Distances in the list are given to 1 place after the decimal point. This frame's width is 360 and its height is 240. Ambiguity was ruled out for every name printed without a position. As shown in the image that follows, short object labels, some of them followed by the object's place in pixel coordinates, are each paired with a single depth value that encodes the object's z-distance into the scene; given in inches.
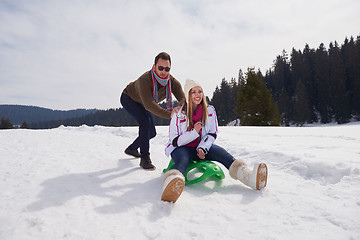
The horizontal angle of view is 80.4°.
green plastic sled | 115.5
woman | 121.3
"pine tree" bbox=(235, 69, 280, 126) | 876.0
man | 136.5
